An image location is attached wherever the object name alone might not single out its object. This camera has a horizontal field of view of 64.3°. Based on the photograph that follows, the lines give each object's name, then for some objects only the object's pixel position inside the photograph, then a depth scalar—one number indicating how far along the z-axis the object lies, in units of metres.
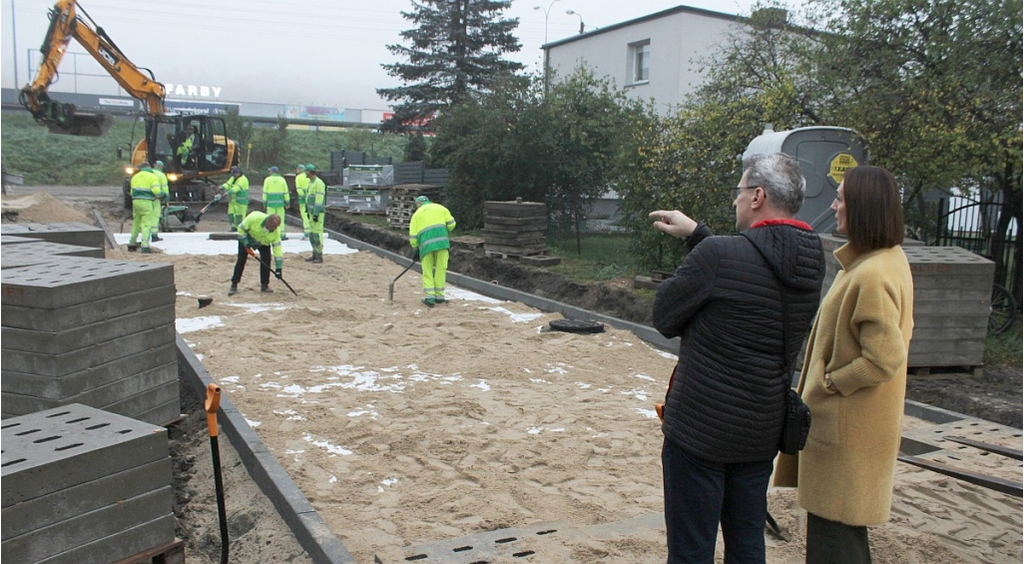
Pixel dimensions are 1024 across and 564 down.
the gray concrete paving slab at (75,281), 4.64
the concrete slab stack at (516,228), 14.50
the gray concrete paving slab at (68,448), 3.18
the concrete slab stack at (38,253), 5.45
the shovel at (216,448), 3.78
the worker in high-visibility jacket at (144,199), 16.02
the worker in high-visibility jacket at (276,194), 15.48
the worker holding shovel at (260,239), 11.70
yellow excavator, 19.84
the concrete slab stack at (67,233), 7.00
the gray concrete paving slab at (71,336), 4.67
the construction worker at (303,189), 16.25
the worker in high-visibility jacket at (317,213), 15.55
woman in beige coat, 2.64
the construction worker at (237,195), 18.19
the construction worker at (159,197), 16.64
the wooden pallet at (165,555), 3.62
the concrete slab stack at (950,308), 7.03
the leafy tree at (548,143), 17.12
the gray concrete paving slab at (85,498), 3.16
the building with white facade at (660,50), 20.98
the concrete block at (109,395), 4.70
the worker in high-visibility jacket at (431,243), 11.38
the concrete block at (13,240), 6.59
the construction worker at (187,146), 22.20
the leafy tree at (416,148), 30.06
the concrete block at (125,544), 3.38
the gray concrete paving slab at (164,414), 5.52
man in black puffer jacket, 2.64
